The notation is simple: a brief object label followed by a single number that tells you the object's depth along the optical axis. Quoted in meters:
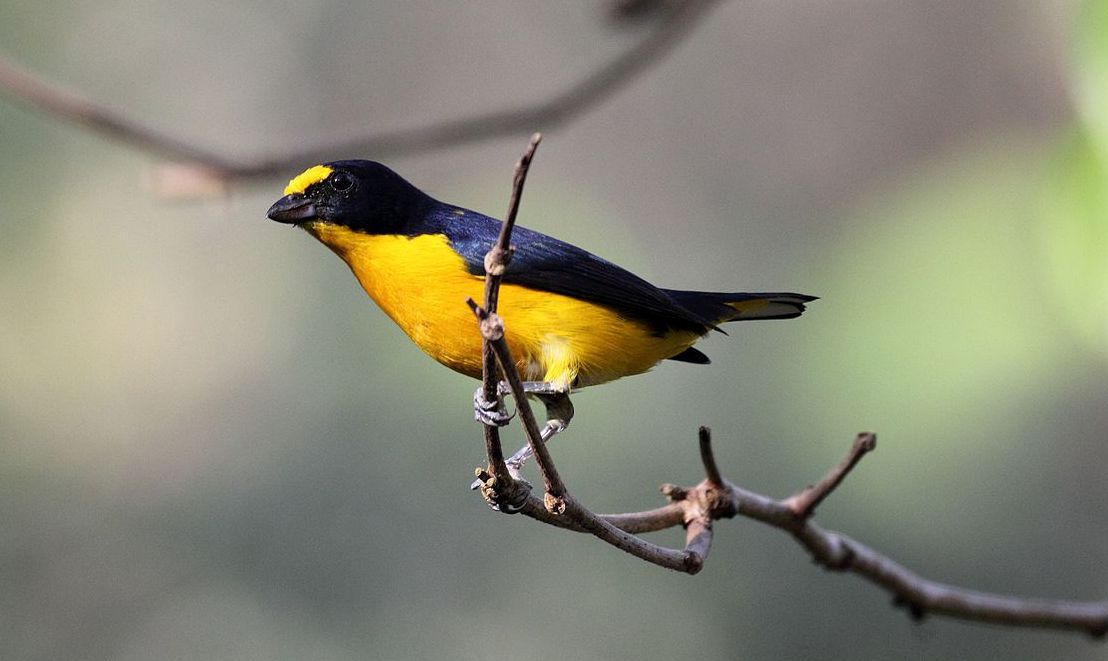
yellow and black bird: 6.18
